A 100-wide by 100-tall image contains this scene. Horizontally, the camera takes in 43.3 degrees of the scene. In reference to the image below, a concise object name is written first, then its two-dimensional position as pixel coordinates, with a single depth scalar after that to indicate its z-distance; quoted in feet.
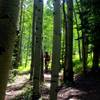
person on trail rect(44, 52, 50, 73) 34.39
